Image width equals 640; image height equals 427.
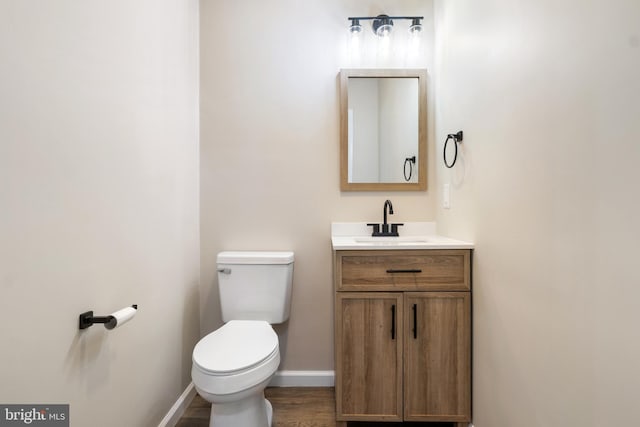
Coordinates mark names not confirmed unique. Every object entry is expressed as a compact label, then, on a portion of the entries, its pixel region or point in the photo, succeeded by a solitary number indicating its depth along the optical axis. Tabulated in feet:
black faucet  6.30
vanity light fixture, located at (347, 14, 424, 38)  6.24
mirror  6.40
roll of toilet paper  3.19
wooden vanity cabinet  4.75
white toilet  3.98
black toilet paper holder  3.17
